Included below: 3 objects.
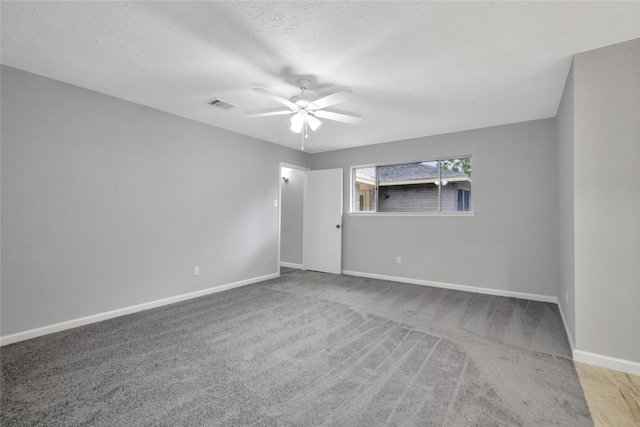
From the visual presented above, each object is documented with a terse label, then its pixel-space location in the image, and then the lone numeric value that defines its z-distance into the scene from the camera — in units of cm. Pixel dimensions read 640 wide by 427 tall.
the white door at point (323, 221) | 559
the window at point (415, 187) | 454
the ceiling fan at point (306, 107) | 262
